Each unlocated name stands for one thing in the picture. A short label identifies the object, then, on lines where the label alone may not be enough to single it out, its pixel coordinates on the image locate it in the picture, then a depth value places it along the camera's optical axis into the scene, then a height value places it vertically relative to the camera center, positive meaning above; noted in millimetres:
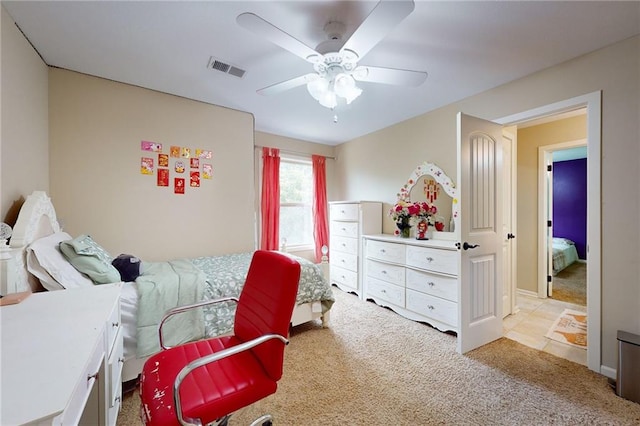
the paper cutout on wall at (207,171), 3074 +521
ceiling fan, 1239 +977
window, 4293 +179
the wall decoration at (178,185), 2889 +322
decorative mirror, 2922 +245
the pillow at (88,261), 1651 -330
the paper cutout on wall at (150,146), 2693 +740
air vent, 2139 +1315
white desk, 581 -438
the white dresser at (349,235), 3609 -369
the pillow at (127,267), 1910 -427
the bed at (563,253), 4126 -782
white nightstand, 1266 -307
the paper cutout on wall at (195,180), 3002 +399
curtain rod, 3887 +1038
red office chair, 971 -750
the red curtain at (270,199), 3916 +209
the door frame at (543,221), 3428 -147
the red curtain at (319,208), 4461 +67
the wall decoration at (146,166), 2695 +518
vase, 3215 -209
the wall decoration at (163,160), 2792 +600
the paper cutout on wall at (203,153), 3027 +735
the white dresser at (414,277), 2467 -766
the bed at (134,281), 1480 -540
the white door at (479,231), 2145 -189
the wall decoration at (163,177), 2797 +407
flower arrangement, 3037 -24
